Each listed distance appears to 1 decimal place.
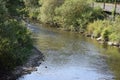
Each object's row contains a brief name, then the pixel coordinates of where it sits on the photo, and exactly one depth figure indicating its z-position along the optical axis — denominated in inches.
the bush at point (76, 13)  1837.1
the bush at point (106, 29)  1529.0
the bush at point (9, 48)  870.7
